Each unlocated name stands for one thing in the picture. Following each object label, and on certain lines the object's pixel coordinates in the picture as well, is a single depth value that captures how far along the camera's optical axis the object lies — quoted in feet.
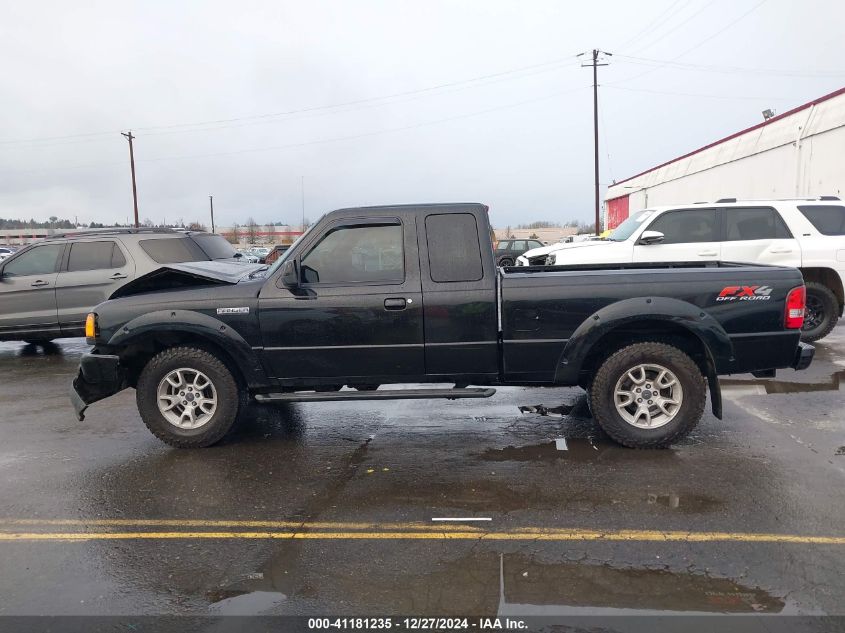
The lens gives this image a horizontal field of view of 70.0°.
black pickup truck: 15.81
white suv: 29.09
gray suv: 30.78
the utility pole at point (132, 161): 141.46
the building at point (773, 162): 54.58
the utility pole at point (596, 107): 105.81
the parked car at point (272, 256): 51.91
